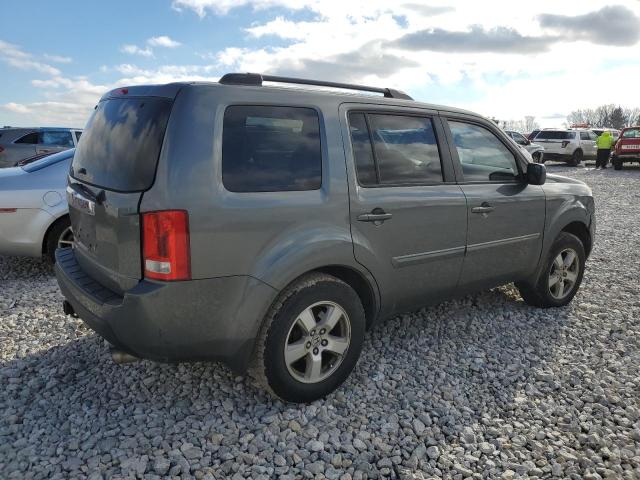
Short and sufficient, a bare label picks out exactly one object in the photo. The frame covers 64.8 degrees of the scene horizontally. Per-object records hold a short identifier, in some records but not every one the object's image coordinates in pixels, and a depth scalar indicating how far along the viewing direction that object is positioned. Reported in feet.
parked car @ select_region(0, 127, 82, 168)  40.88
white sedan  16.71
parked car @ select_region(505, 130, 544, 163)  68.05
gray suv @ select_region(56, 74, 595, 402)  8.04
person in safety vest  68.54
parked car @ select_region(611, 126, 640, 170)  66.08
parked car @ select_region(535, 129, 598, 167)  73.46
